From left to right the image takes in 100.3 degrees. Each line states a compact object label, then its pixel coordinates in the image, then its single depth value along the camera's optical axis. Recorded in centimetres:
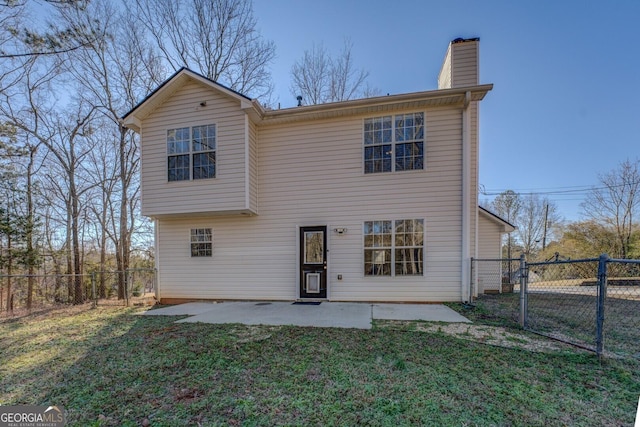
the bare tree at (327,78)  1288
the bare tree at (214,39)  1099
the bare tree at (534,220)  2558
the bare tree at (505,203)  2486
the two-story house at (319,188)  676
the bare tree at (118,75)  1001
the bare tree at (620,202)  1673
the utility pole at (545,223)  2533
